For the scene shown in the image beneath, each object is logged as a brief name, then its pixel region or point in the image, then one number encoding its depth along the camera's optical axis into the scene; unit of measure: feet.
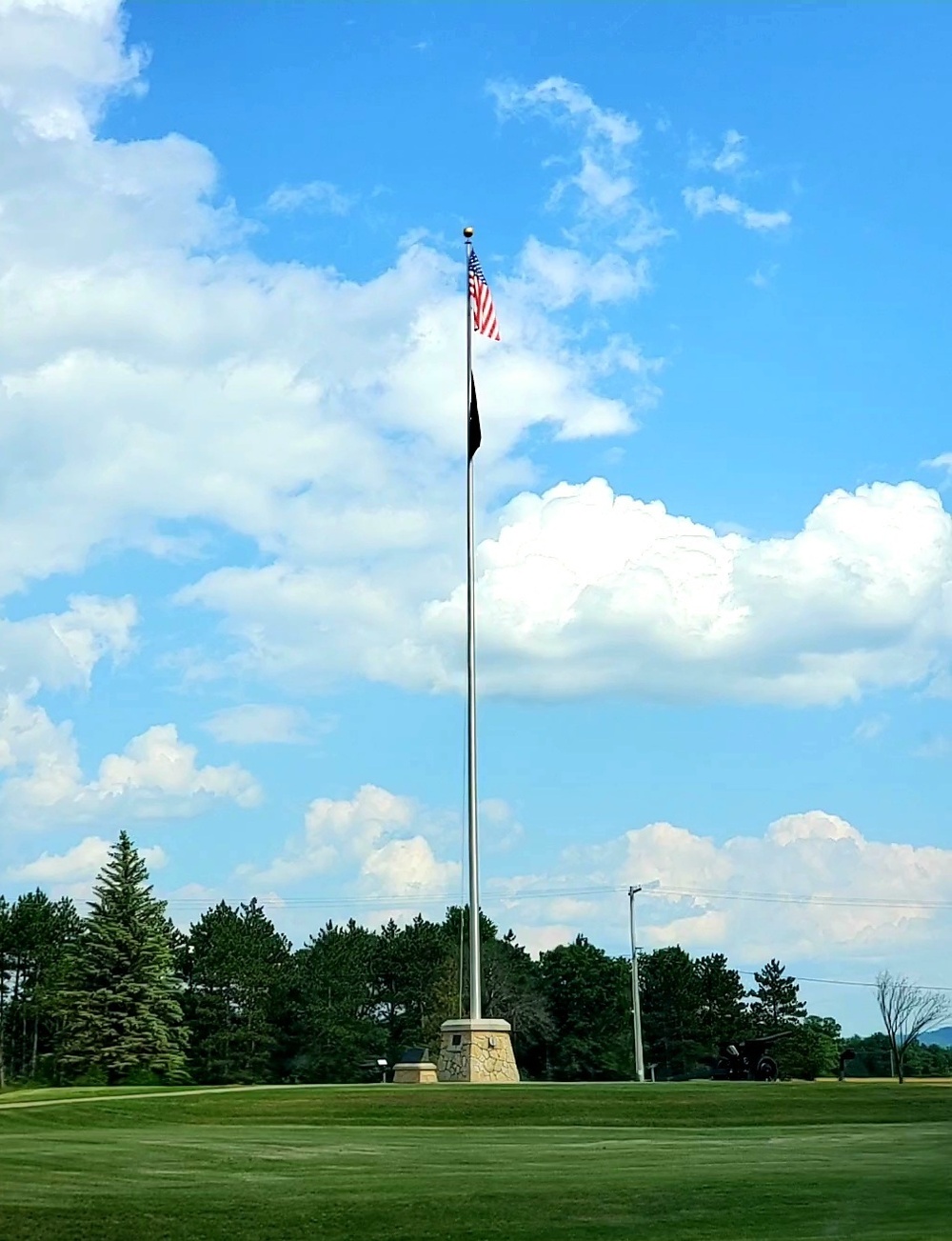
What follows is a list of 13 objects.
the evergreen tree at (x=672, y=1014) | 296.10
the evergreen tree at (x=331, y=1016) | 259.19
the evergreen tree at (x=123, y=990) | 202.08
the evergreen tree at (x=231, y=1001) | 252.62
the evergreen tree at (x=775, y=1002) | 301.63
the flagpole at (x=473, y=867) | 125.49
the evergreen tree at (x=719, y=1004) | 295.48
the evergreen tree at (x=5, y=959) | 260.62
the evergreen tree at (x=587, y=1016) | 287.28
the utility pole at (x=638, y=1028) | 204.82
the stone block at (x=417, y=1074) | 124.26
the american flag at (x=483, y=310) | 136.46
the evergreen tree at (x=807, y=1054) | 275.39
